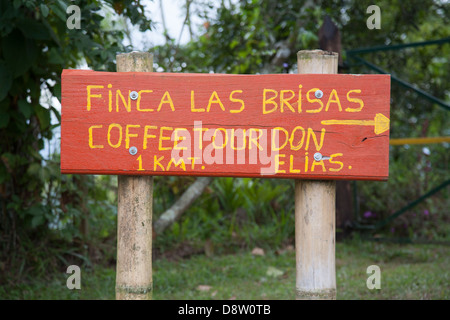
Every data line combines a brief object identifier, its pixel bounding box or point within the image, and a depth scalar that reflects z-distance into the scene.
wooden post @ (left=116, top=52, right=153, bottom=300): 2.06
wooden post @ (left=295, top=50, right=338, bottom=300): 2.03
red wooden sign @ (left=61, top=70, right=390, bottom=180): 1.98
